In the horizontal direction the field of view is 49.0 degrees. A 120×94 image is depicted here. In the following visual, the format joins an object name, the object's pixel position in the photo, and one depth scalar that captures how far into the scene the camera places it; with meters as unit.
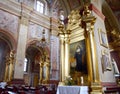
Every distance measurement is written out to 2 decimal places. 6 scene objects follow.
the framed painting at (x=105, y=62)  4.92
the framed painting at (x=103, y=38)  5.41
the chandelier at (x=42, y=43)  10.55
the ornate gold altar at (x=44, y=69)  11.57
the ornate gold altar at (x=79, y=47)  4.50
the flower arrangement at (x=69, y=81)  4.99
